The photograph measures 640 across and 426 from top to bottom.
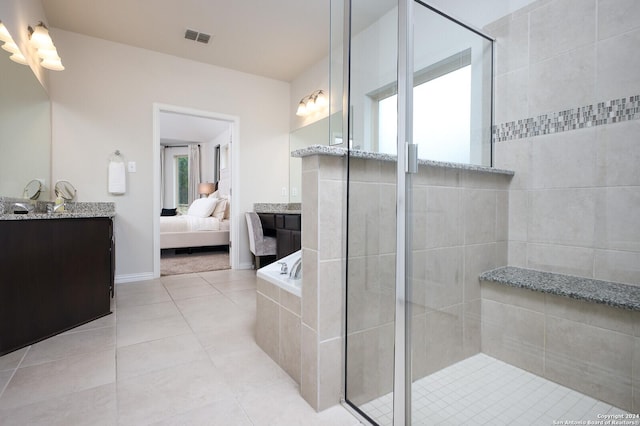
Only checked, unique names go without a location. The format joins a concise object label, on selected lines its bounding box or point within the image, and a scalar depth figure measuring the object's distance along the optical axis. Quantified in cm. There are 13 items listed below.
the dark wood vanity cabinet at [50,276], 176
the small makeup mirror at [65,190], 308
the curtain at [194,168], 774
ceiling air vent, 316
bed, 497
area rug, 401
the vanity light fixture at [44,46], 244
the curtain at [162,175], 798
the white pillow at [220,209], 565
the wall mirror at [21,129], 203
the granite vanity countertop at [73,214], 179
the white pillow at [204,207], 571
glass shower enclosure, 110
